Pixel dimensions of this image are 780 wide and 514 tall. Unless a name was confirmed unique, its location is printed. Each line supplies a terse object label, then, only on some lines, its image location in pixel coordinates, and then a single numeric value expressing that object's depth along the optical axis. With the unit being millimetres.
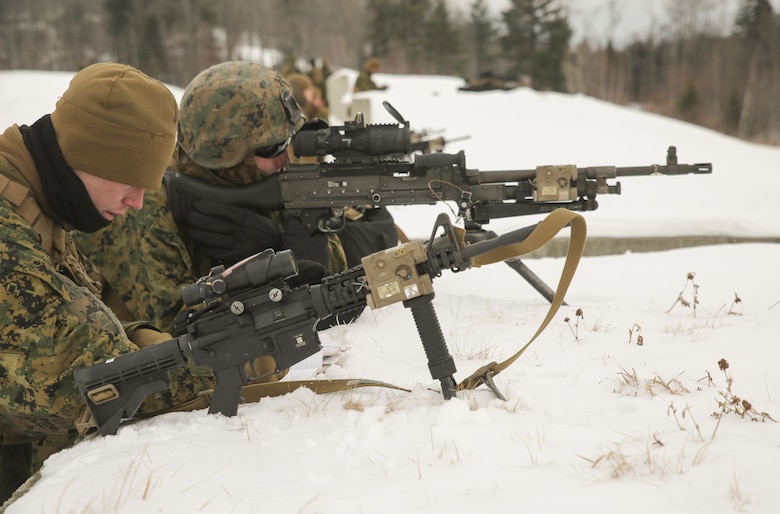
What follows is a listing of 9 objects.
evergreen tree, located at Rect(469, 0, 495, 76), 45875
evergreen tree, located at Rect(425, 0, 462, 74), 40156
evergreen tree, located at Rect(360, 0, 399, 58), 39531
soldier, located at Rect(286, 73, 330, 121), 8617
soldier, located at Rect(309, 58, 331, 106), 16312
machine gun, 3748
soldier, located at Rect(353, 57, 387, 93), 16547
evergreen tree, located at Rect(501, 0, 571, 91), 35031
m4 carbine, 1969
